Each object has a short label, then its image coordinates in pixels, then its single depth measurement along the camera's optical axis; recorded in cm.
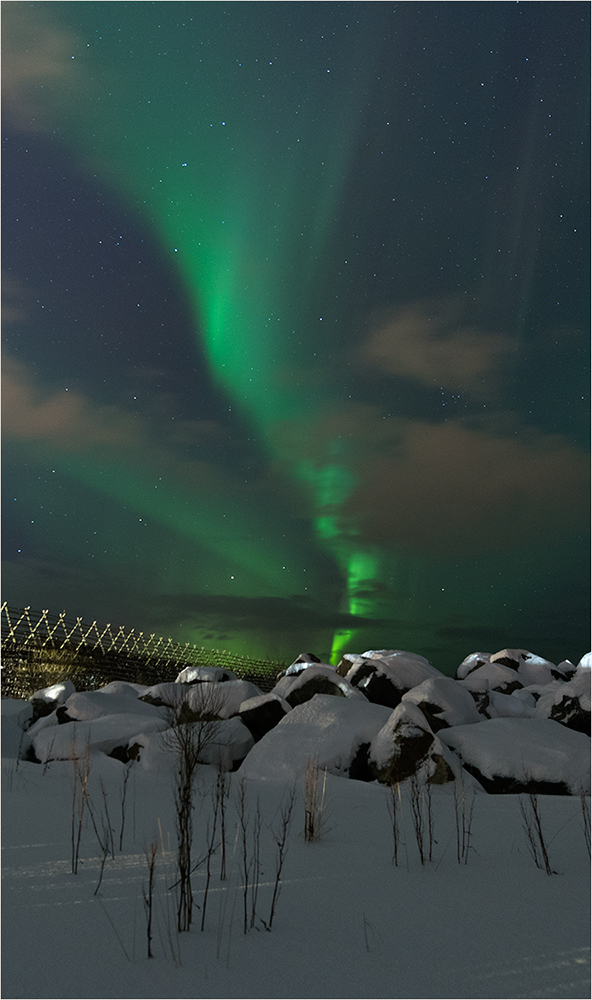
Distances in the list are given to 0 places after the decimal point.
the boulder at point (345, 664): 1116
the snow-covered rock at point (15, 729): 591
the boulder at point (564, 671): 1359
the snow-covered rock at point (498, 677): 1172
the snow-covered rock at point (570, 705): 777
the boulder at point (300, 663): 1237
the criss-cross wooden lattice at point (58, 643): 1205
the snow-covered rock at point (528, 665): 1354
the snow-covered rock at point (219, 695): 632
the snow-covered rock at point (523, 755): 534
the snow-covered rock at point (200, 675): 1080
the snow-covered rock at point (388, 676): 898
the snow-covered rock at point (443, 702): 657
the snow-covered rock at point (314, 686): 805
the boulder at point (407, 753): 509
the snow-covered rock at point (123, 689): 966
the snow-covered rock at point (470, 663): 1461
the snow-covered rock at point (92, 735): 584
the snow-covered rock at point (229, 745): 584
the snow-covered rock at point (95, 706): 706
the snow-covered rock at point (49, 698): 805
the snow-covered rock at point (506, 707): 884
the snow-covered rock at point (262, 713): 677
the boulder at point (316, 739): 528
